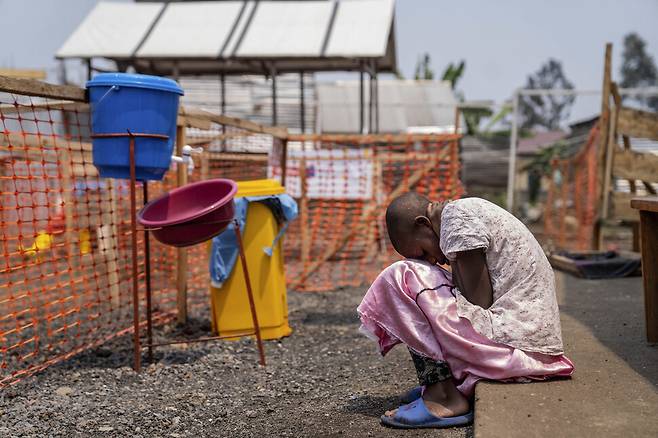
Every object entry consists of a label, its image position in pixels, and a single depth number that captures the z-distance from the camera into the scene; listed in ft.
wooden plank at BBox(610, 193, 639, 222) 26.32
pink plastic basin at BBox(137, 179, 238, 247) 13.88
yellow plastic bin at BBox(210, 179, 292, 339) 17.99
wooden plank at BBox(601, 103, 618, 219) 28.02
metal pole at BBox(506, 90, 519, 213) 44.64
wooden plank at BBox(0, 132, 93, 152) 22.80
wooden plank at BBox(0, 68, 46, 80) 46.83
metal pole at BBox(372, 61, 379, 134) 45.48
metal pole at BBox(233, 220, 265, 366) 15.57
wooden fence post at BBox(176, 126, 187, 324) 18.26
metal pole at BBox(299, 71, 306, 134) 46.01
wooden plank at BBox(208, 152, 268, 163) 26.84
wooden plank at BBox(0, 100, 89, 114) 13.81
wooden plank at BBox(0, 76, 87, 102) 12.37
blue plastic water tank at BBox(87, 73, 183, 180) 13.83
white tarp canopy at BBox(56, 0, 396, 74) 44.14
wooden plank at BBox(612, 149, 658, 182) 25.37
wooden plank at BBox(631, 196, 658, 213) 12.34
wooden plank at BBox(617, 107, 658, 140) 25.58
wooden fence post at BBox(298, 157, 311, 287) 30.32
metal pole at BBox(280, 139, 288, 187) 24.41
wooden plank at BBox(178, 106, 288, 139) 18.05
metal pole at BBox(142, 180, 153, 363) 15.10
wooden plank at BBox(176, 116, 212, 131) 17.87
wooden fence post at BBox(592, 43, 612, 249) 28.63
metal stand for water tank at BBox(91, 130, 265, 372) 13.92
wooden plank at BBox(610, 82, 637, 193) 27.94
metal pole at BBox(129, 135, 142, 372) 13.89
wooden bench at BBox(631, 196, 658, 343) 13.20
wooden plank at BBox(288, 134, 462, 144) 25.86
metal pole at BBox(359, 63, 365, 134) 44.60
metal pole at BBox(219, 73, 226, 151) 45.88
